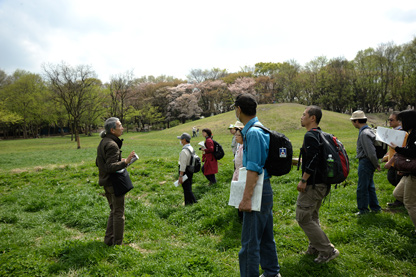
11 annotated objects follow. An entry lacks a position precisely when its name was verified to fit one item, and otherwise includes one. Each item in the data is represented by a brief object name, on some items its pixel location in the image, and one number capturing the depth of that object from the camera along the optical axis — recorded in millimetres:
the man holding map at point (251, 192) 2738
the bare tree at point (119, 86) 47875
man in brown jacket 4305
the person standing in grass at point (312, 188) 3367
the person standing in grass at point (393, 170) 4700
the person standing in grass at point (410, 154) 3730
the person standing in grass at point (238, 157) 4984
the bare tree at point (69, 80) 30625
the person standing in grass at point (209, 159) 7930
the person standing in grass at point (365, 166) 5027
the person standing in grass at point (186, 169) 6676
